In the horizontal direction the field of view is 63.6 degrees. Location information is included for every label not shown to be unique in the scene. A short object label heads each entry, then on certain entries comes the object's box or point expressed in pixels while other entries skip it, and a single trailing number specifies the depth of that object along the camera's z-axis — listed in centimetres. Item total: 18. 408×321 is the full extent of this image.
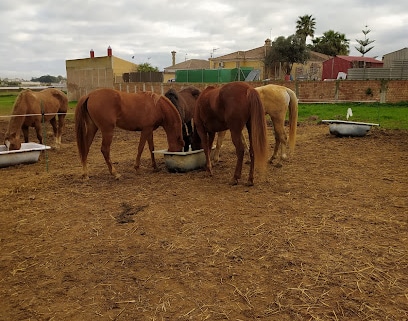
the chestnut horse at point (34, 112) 739
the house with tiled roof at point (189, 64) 4775
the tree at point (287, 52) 3297
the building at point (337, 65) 3131
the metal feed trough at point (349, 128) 894
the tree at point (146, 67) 4433
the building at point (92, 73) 2686
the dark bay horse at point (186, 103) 678
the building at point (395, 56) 2802
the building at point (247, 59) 3528
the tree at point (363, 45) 4928
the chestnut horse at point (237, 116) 484
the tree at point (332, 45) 4900
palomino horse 662
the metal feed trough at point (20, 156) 679
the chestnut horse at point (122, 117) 561
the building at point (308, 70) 3234
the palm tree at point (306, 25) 5138
